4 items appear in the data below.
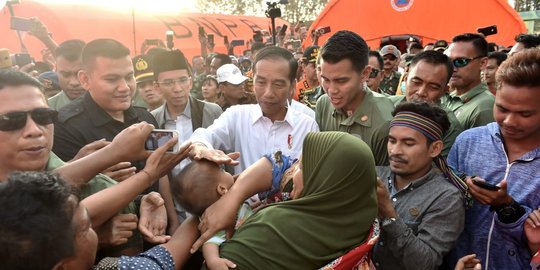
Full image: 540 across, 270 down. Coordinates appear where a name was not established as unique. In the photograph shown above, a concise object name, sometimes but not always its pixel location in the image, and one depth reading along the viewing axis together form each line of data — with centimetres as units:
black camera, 718
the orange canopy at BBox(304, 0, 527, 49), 1084
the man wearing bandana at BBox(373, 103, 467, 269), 197
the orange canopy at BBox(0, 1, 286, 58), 1191
